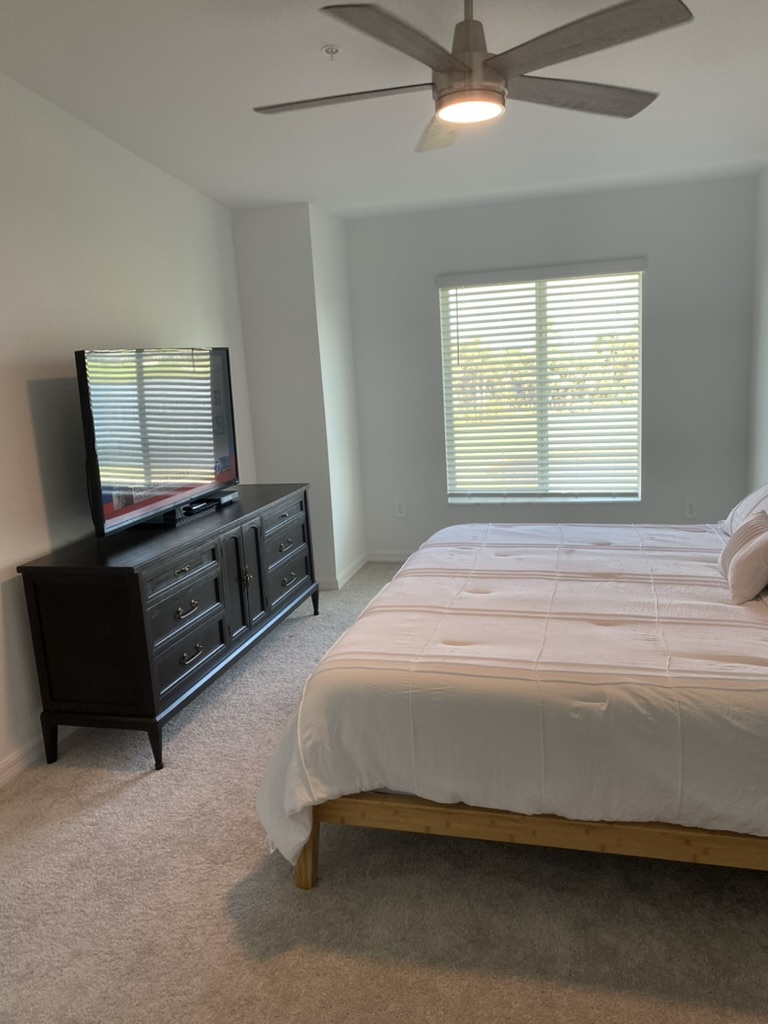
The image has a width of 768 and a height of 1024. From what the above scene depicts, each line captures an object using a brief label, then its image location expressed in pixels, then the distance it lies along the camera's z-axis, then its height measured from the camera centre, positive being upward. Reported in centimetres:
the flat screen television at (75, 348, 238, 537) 311 -18
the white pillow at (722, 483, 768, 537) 312 -63
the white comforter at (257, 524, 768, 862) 191 -88
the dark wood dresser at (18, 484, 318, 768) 288 -89
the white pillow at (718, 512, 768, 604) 255 -69
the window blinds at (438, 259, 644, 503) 519 -7
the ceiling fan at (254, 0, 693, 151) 190 +86
